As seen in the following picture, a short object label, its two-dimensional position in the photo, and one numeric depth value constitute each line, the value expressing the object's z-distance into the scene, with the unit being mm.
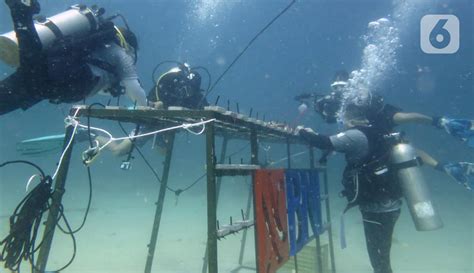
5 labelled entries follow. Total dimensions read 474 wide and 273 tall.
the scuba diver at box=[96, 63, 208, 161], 5613
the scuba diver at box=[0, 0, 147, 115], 3295
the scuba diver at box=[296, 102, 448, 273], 5352
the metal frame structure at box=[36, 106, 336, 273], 2807
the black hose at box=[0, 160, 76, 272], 3309
